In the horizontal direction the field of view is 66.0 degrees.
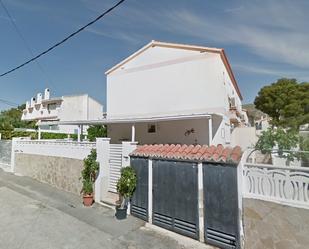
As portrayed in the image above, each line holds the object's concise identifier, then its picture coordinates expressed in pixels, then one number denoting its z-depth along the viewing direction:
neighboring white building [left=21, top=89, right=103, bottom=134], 43.29
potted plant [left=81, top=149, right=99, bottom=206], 11.87
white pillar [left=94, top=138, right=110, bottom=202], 12.22
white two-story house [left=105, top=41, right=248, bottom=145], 15.30
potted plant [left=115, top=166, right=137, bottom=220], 10.01
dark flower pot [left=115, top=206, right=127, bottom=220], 10.04
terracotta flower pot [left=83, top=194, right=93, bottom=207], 11.80
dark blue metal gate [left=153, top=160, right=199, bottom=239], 8.29
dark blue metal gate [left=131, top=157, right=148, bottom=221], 9.79
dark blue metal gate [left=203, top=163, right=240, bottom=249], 7.29
